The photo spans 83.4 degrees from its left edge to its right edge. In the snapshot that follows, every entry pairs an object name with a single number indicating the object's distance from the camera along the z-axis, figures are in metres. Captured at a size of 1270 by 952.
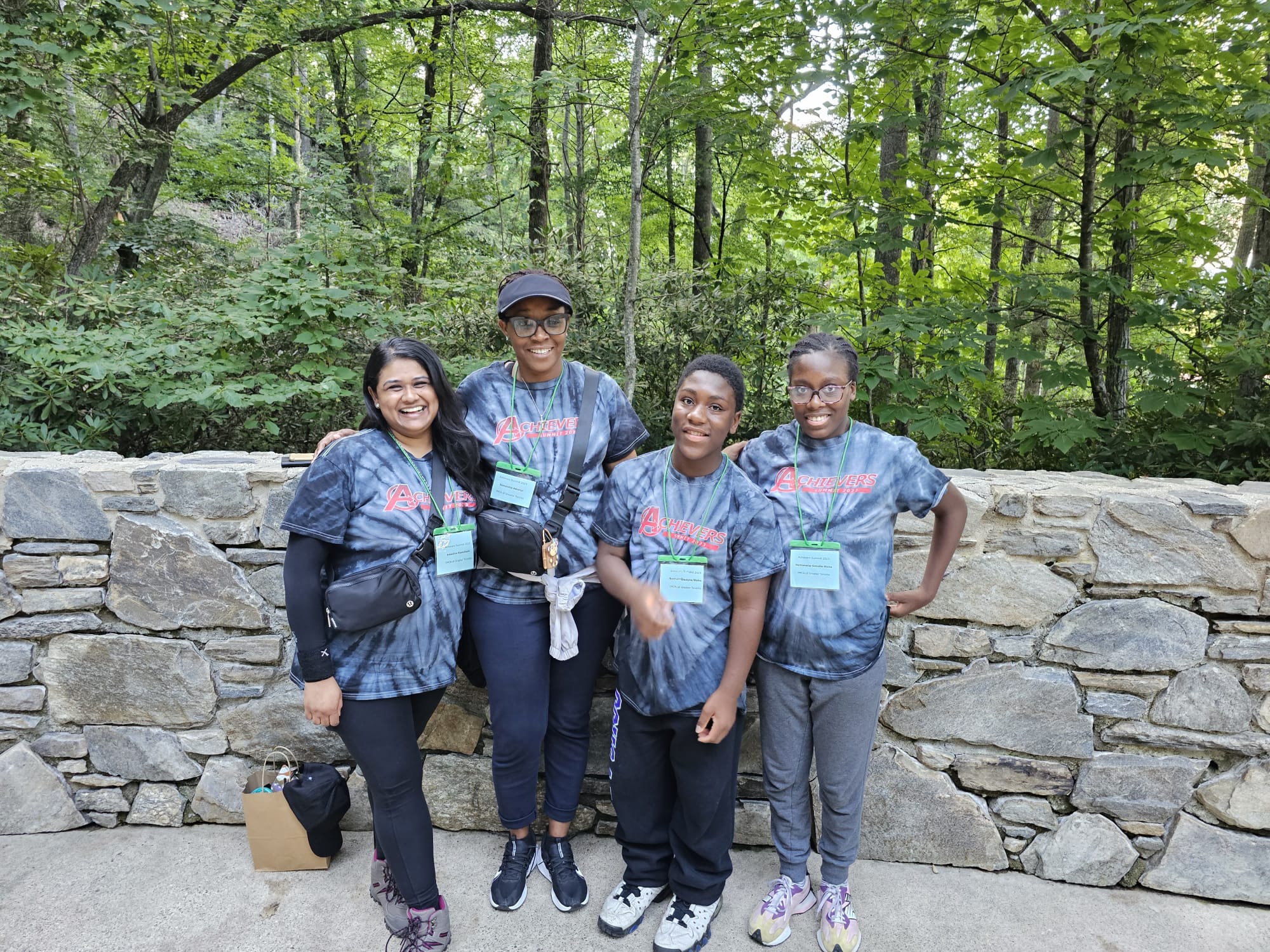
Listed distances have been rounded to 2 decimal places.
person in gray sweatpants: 1.90
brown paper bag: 2.30
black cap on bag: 2.29
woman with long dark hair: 1.75
